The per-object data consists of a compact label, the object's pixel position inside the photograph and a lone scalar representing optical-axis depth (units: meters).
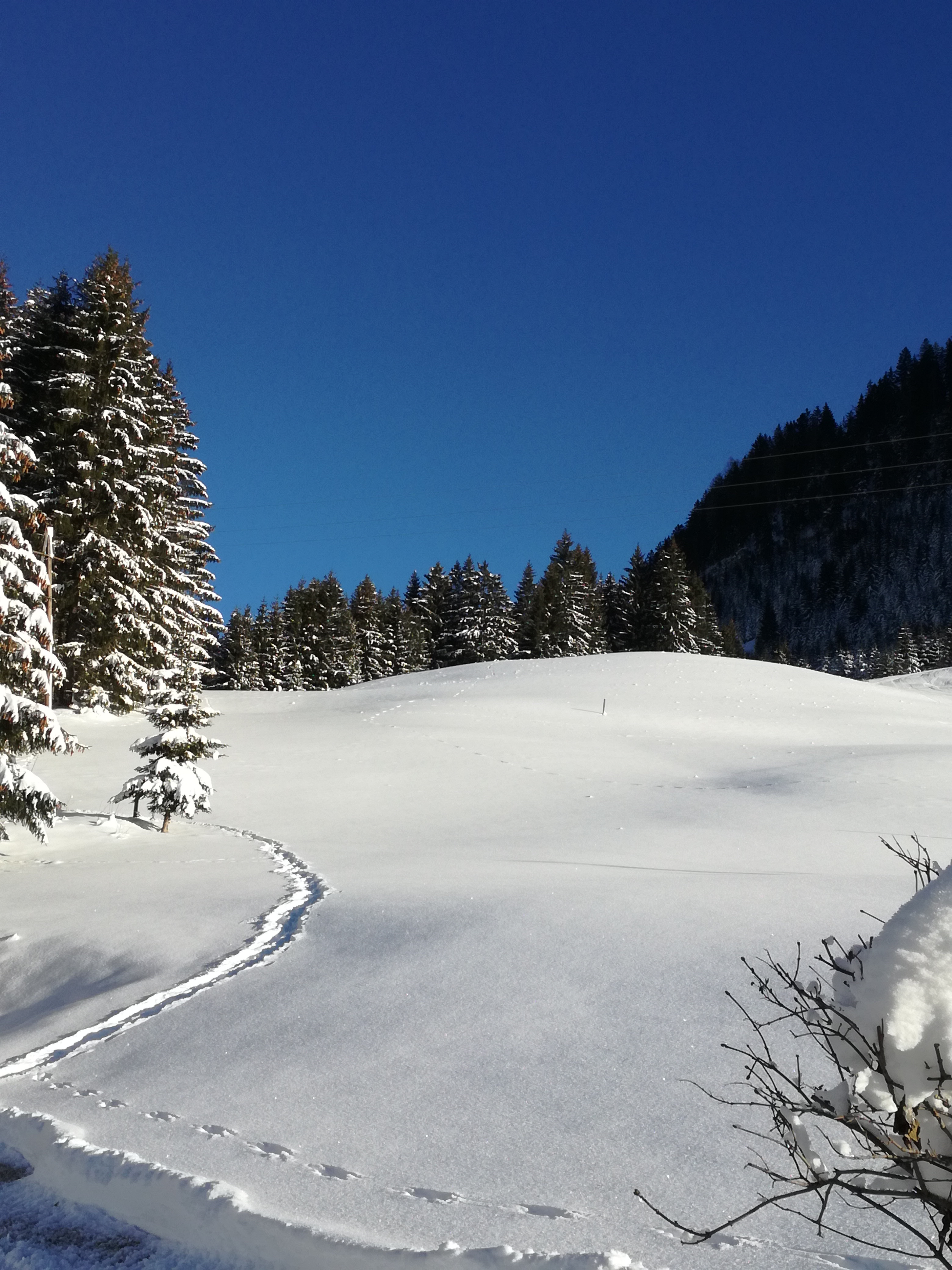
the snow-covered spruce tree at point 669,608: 60.69
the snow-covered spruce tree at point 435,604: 67.31
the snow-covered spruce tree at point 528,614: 63.62
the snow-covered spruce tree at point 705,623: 63.97
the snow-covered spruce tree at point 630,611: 62.59
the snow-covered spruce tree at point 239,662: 59.62
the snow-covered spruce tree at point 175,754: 14.33
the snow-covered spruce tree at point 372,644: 63.44
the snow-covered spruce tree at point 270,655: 59.28
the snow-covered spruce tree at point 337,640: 59.12
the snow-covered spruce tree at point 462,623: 59.00
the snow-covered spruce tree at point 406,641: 64.50
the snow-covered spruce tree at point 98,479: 24.69
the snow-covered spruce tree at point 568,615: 61.31
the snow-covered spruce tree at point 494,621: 59.09
